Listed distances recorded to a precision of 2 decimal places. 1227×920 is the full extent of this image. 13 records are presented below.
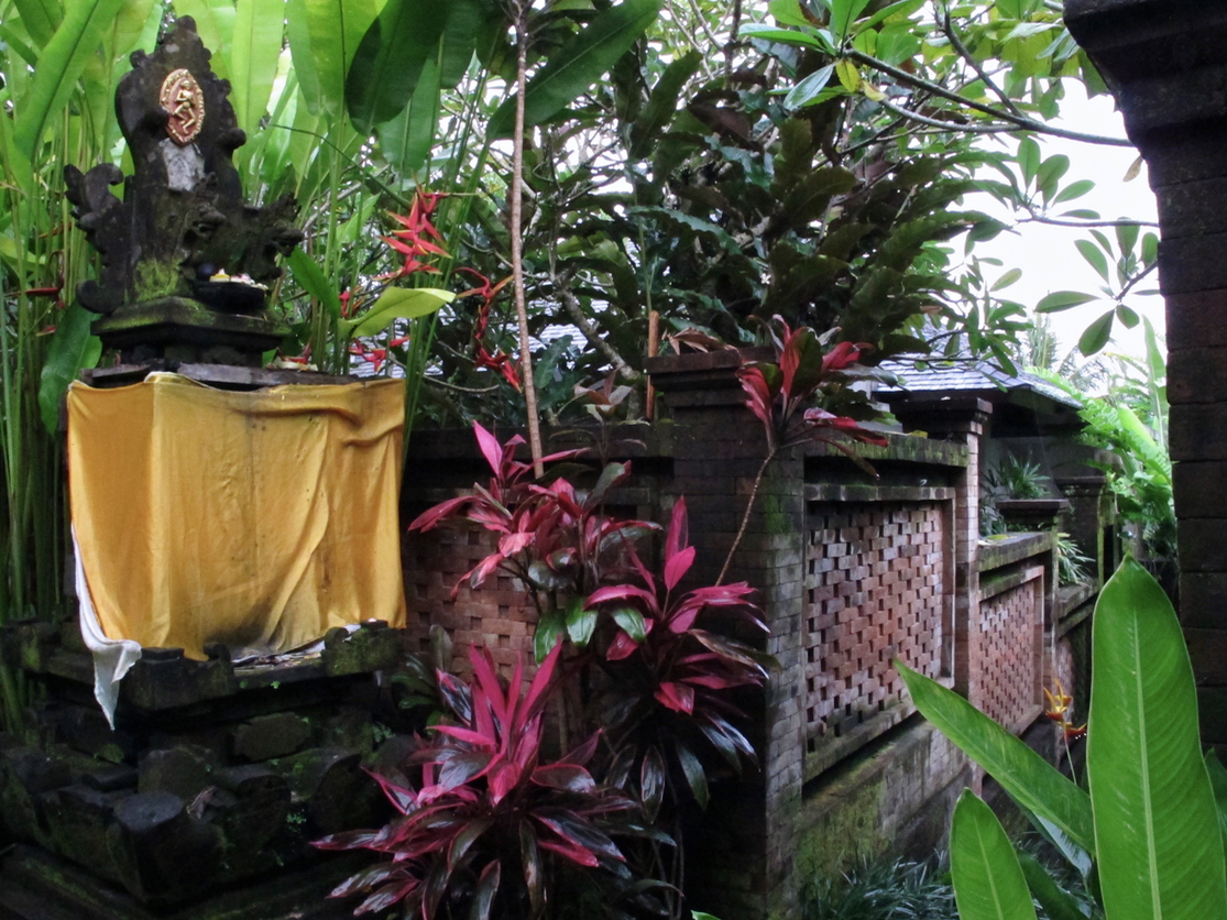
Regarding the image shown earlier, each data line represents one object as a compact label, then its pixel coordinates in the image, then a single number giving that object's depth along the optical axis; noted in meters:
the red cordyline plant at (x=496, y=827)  2.89
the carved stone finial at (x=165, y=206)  3.47
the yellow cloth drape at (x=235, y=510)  3.28
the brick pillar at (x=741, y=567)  3.53
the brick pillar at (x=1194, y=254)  2.06
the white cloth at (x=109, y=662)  3.15
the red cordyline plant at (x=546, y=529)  3.24
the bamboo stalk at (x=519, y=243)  3.61
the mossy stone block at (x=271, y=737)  3.36
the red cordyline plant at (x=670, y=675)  3.19
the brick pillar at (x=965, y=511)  5.54
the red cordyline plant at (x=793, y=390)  3.25
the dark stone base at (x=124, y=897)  3.15
